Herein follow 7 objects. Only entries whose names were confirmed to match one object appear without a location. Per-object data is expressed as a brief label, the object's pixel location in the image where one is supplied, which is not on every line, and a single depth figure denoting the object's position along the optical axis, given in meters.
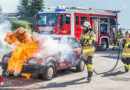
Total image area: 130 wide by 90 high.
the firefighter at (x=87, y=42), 7.73
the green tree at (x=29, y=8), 29.61
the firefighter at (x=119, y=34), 19.51
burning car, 6.96
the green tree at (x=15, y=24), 22.62
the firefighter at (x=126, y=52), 9.31
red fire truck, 15.67
